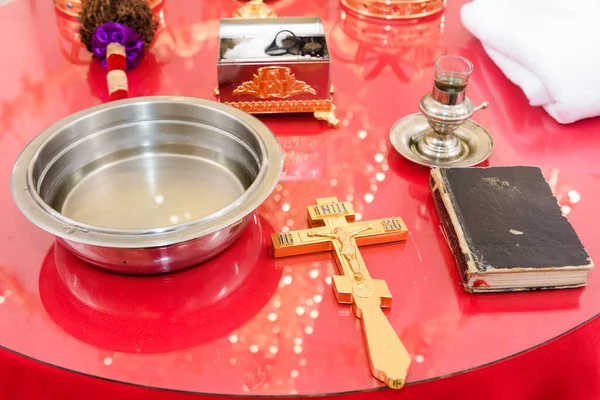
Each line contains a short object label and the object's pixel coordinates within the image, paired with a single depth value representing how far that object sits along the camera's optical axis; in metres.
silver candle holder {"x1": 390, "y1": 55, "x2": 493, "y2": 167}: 0.92
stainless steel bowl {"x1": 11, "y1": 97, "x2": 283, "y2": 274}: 0.72
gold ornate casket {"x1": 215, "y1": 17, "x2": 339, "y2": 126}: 1.04
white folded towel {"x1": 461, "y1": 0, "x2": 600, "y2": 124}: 1.04
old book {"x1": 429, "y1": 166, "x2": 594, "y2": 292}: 0.73
